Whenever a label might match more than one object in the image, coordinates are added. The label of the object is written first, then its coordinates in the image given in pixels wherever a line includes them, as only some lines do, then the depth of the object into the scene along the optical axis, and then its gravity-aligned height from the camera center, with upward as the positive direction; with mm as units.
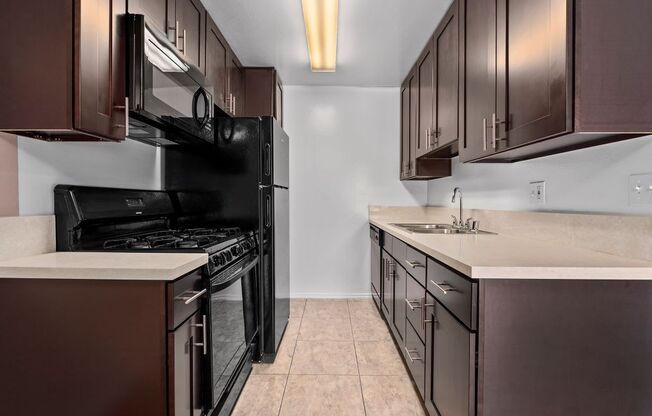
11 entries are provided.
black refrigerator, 2242 +170
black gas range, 1454 -182
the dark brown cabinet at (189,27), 1782 +1017
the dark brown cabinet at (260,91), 3090 +1051
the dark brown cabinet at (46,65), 1120 +465
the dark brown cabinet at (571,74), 1030 +441
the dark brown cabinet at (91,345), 1124 -477
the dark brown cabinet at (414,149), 2973 +531
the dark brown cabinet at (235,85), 2682 +1024
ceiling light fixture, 2061 +1229
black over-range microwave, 1346 +523
